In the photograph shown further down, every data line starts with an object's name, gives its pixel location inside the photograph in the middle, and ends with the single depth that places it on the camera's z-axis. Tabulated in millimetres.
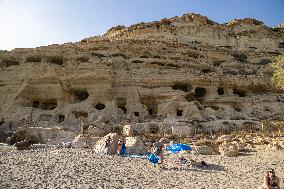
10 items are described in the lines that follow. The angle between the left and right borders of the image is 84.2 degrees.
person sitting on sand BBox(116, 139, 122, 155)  8793
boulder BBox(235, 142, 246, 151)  9722
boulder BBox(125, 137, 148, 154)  9160
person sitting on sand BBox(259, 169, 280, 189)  5367
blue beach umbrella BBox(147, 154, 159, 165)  7535
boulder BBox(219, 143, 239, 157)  9128
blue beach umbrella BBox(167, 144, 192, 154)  9406
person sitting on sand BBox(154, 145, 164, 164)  7719
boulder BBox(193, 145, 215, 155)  9467
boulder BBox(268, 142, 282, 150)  9428
